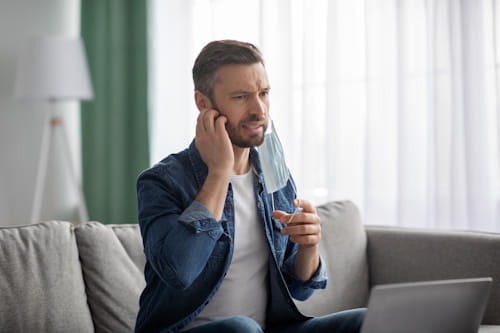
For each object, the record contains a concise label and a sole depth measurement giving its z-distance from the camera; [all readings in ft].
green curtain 16.81
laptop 7.81
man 9.21
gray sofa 10.36
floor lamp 15.75
